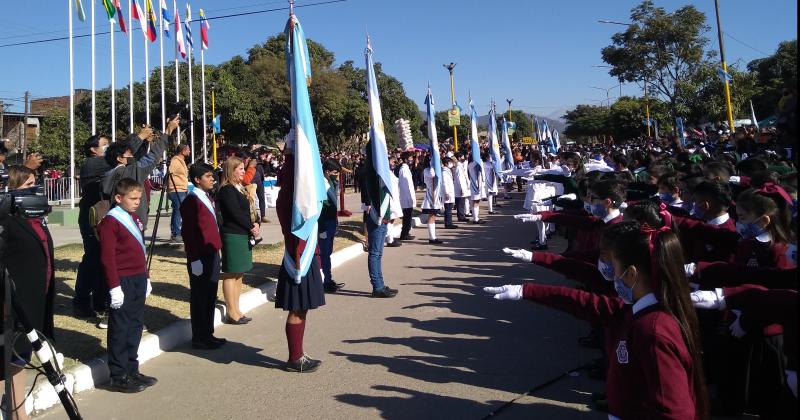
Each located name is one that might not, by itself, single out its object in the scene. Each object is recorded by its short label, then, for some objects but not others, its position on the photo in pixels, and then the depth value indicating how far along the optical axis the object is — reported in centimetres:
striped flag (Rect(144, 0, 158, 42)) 2048
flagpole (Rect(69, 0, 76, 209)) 1750
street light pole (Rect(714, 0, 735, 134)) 1662
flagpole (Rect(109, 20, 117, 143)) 1830
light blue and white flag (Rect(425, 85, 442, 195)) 1289
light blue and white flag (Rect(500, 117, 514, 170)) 2186
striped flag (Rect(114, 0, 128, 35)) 1922
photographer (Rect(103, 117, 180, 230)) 635
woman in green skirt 692
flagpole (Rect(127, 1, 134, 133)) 1967
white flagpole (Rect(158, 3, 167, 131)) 2115
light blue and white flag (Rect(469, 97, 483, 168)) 1664
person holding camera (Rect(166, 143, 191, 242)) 1086
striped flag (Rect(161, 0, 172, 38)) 2119
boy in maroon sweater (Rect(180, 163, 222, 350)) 622
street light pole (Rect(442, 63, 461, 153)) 3263
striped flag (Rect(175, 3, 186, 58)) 2241
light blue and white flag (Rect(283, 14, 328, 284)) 542
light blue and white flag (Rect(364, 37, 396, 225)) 811
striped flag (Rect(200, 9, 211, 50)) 2478
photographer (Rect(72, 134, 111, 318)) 682
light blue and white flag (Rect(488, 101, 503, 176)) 1939
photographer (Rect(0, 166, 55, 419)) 394
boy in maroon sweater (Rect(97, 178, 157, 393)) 497
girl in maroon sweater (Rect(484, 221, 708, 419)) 252
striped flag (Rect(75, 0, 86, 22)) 1839
